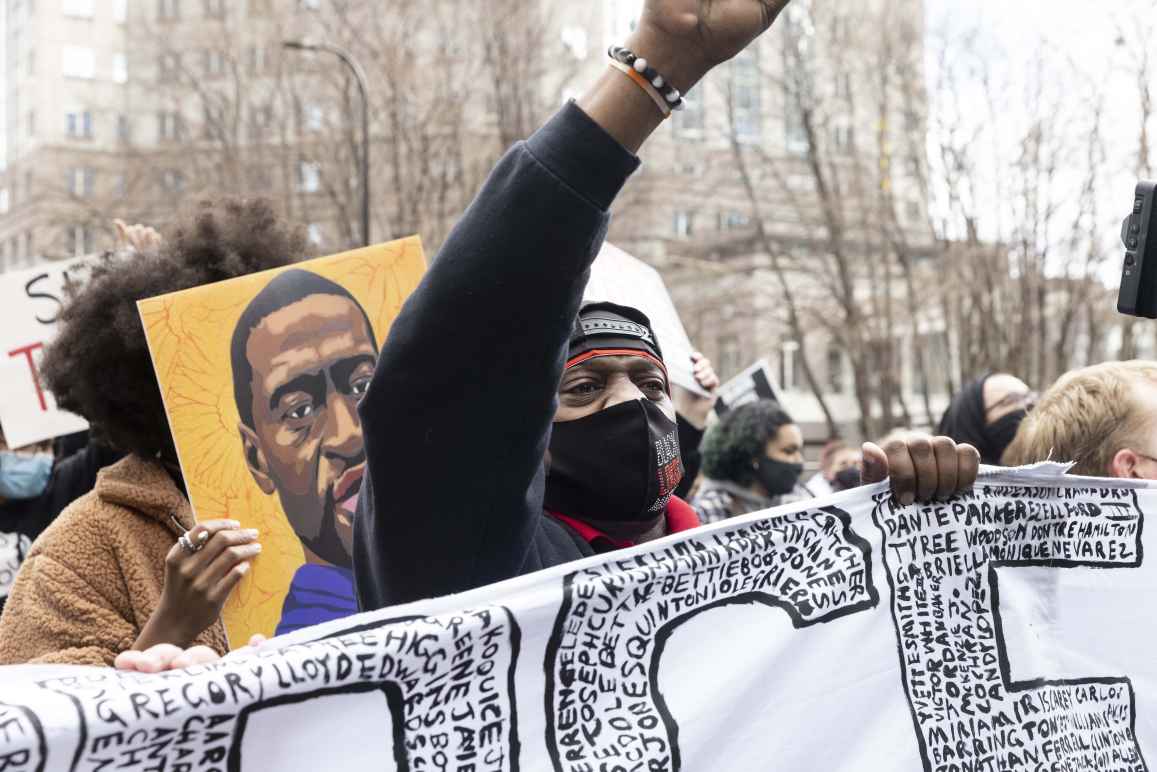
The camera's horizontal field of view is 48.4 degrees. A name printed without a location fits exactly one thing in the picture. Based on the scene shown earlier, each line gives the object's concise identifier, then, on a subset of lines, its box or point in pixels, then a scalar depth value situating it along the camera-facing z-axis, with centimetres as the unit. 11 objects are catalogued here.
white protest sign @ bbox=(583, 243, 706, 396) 258
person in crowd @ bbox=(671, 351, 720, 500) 359
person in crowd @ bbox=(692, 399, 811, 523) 609
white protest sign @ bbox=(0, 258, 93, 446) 405
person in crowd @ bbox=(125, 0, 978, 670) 143
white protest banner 138
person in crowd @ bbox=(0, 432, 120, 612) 376
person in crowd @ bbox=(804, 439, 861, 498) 638
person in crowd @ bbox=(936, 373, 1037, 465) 443
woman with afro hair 229
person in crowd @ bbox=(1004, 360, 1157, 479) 262
